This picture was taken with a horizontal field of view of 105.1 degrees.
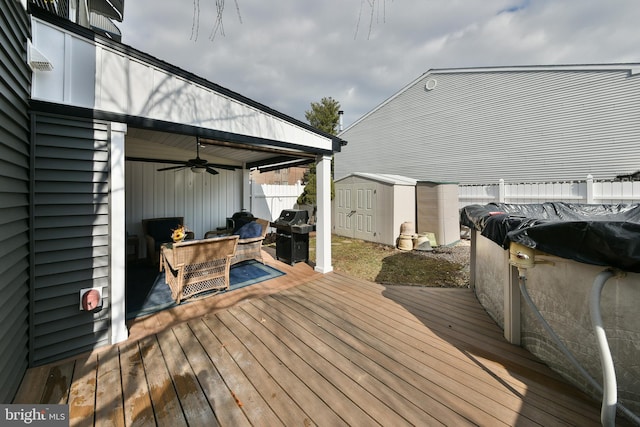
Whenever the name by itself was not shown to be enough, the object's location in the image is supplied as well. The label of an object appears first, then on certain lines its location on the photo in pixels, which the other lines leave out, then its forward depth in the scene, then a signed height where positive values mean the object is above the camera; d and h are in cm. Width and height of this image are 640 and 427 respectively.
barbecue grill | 487 -48
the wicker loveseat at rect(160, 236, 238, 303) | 317 -73
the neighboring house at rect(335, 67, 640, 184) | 743 +311
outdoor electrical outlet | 224 -80
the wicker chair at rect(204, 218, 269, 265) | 451 -70
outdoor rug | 316 -115
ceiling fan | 456 +91
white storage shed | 730 +22
